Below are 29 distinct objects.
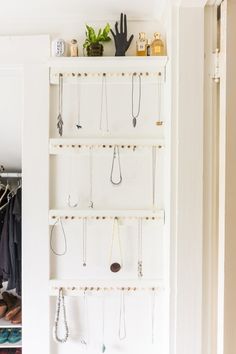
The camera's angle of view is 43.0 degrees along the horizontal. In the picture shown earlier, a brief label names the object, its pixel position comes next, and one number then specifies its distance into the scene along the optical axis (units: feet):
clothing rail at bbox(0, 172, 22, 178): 6.46
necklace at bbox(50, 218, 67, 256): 5.16
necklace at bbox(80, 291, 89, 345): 5.24
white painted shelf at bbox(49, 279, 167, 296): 5.05
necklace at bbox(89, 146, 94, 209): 5.15
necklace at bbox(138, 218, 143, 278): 5.12
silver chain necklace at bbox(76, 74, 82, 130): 5.10
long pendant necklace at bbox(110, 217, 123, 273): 5.10
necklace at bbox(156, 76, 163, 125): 5.03
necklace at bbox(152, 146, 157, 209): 5.10
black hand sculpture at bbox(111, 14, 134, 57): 4.81
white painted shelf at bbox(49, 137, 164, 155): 4.96
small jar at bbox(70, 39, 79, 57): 4.89
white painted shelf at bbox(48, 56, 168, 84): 4.81
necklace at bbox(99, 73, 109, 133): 5.08
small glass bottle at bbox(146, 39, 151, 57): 4.88
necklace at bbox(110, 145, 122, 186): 5.10
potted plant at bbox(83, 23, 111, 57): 4.82
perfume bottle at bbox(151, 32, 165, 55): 4.76
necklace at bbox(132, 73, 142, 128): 5.04
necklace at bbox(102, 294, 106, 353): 5.20
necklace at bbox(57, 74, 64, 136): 5.10
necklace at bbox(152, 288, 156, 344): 5.14
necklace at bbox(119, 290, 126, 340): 5.19
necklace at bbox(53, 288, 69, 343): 5.12
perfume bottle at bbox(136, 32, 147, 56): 4.87
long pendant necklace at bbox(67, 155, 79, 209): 5.16
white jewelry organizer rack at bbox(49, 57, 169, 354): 4.94
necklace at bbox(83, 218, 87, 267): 5.17
